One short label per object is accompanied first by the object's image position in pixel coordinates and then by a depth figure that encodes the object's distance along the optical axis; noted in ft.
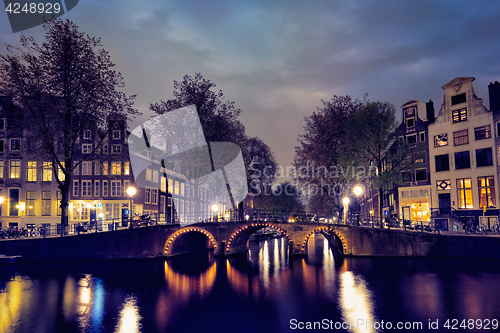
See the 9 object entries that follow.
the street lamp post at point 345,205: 131.77
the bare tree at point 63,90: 108.68
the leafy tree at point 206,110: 137.80
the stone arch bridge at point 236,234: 122.90
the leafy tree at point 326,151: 149.38
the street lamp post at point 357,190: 124.77
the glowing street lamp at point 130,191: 121.49
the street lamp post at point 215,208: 157.60
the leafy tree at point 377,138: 132.36
